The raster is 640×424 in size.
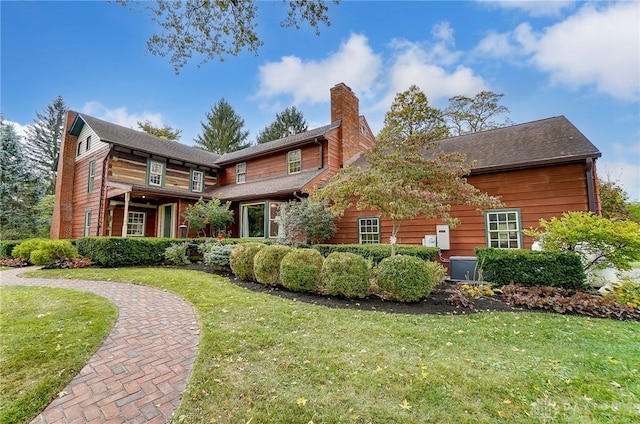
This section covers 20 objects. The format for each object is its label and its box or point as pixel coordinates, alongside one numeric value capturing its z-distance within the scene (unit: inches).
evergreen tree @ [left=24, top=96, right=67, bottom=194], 1178.6
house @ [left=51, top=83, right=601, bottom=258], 336.2
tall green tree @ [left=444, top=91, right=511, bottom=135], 863.7
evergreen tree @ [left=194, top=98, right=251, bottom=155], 1318.9
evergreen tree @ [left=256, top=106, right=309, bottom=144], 1315.2
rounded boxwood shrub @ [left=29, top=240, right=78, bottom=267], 382.9
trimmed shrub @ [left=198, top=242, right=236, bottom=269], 364.2
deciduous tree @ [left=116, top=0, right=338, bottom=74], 160.6
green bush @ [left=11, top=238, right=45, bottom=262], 426.9
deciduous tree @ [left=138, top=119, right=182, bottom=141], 1273.4
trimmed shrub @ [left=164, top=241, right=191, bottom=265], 408.8
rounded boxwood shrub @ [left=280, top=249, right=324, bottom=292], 247.3
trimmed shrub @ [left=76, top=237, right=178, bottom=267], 389.1
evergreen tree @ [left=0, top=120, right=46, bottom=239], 696.4
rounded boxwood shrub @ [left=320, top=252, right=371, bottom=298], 228.2
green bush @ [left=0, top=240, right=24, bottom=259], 480.7
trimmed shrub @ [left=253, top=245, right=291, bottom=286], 273.7
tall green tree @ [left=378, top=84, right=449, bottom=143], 834.2
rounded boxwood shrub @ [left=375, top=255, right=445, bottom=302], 219.1
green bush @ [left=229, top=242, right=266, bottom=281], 300.2
